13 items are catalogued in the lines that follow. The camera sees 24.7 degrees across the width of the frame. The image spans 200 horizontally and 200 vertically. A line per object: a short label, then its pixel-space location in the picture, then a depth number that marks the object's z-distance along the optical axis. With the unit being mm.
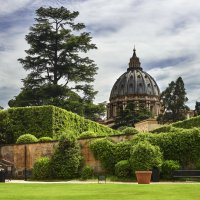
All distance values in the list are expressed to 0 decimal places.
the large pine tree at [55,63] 52625
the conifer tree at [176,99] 89000
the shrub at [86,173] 29578
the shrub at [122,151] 29172
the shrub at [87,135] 32125
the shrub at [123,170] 27594
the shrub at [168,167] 26766
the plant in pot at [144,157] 26391
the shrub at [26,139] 33656
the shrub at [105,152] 29672
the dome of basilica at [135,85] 172500
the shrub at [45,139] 32688
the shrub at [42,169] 30766
